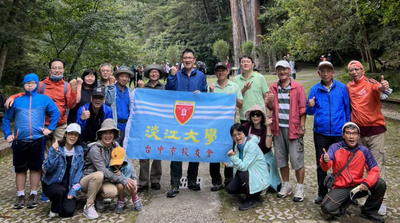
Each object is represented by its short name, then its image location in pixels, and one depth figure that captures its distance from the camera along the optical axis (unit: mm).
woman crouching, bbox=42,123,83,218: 4043
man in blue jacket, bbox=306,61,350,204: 4148
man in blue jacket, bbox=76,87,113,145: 4441
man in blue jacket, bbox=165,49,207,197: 4633
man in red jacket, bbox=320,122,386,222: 3738
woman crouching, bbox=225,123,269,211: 4211
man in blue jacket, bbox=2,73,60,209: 4320
